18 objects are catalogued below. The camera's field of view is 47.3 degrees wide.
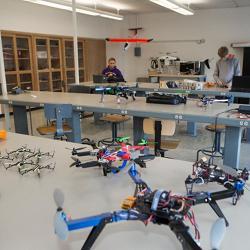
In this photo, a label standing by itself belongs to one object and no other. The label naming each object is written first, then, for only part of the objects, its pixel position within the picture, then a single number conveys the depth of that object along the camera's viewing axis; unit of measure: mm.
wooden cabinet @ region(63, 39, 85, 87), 8685
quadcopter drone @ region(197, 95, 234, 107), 3249
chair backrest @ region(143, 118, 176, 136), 2889
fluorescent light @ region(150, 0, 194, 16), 5903
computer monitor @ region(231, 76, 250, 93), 4530
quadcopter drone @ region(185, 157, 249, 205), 1112
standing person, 5328
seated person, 6211
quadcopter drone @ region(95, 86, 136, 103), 3666
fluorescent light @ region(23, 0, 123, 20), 5388
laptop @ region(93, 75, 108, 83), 6294
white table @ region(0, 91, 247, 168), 2723
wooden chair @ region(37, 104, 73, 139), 3303
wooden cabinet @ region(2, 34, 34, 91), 7004
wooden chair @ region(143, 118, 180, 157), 2631
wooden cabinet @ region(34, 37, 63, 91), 7807
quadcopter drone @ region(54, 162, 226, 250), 799
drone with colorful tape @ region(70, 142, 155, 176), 1427
